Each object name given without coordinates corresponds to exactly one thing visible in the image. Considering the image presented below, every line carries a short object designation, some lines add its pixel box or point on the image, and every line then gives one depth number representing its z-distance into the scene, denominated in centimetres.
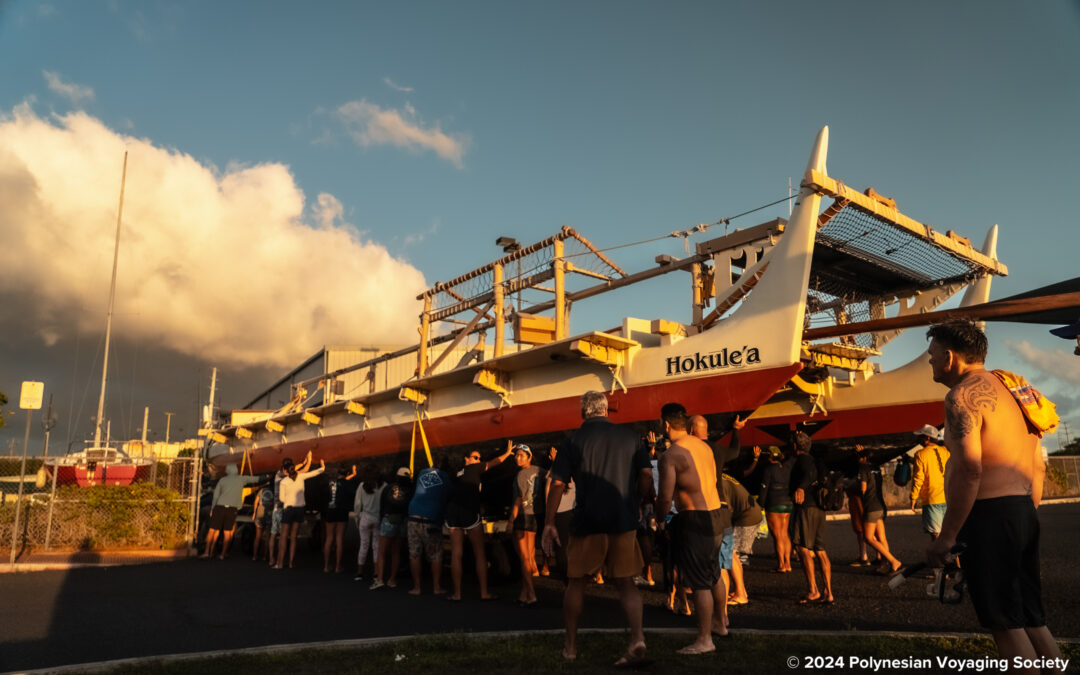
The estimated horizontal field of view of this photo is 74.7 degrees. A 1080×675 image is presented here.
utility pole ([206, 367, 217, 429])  2522
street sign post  1093
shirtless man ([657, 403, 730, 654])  461
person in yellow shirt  729
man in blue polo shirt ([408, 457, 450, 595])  790
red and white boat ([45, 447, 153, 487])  2395
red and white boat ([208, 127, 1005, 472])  884
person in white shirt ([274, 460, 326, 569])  1063
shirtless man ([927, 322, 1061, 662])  288
